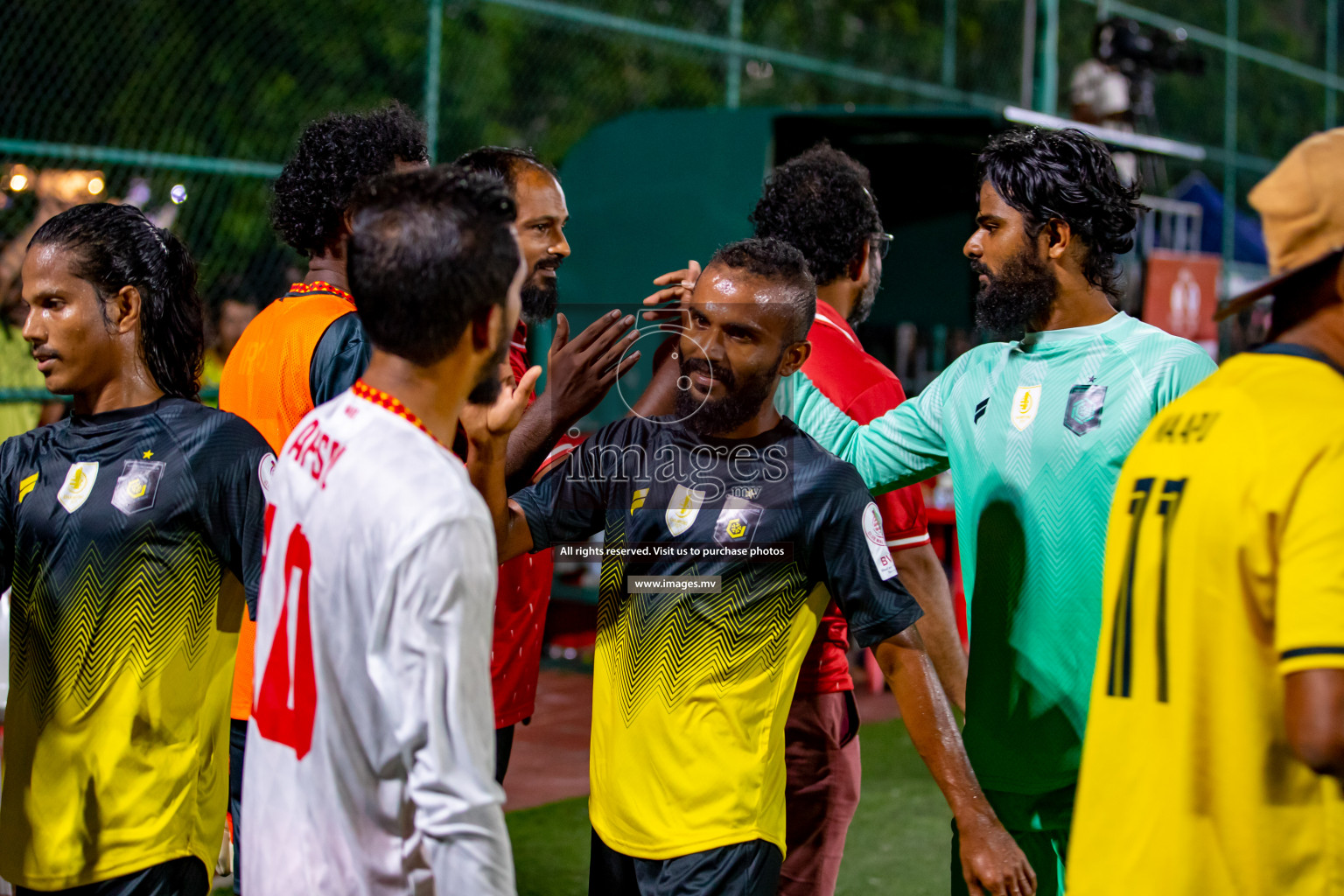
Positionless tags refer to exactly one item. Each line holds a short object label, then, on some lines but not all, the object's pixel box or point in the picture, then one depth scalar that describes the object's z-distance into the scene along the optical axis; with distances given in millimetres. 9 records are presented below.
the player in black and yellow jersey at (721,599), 2607
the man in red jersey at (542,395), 2867
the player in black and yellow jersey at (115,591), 2496
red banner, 10852
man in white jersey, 1761
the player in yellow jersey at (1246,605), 1708
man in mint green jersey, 2807
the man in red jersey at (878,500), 3283
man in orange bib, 3080
